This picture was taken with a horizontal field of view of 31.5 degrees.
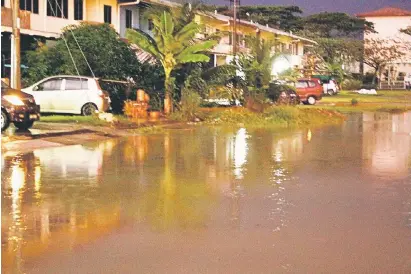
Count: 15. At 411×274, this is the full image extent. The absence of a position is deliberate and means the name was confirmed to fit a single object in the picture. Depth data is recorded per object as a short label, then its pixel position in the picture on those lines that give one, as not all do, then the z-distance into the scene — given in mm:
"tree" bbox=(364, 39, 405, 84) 81750
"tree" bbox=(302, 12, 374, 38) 80875
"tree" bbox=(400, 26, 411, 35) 86262
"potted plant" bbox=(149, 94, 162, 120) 27700
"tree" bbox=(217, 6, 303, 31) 76938
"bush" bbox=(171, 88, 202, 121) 26984
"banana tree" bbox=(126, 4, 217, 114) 26984
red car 43281
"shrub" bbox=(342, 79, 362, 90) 74625
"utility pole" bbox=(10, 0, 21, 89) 21078
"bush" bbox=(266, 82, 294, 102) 31906
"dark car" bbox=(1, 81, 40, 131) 19172
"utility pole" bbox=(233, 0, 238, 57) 36300
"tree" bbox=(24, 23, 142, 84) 27406
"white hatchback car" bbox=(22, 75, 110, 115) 24984
